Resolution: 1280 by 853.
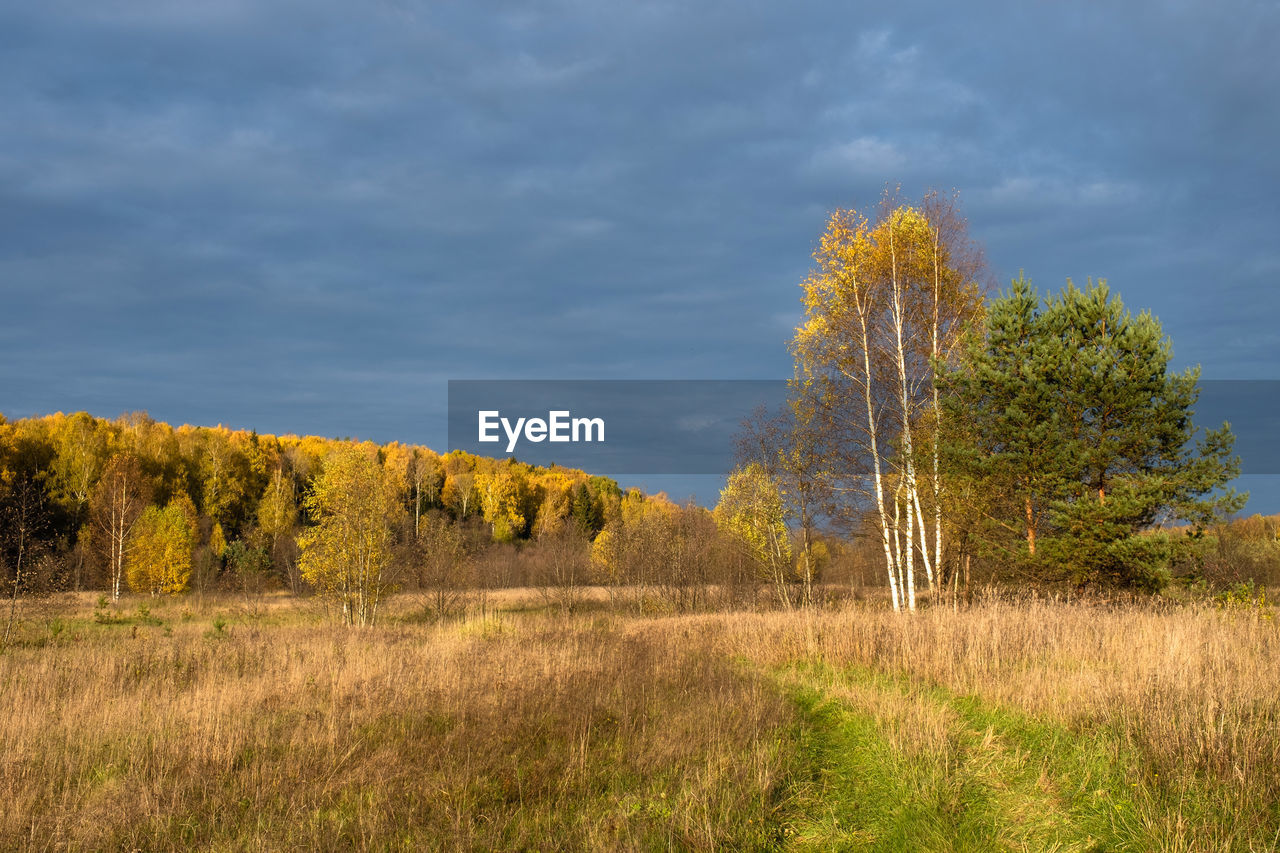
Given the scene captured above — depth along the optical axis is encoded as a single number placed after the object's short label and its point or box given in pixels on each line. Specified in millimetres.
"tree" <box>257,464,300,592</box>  58188
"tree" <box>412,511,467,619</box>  30641
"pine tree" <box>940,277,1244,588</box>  16078
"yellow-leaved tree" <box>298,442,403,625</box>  27062
